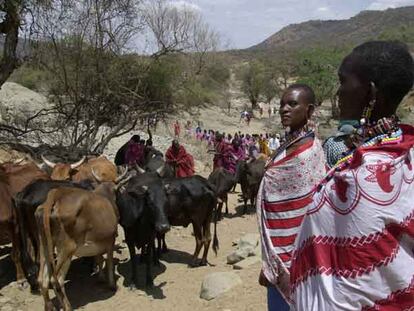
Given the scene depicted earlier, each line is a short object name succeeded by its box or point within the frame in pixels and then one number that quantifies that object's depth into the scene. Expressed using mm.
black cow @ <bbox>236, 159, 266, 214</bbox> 13125
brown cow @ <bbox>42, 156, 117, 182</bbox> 9281
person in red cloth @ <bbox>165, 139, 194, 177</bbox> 12227
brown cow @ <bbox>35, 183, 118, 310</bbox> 6309
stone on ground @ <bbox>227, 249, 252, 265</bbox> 8219
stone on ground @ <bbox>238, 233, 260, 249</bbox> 8375
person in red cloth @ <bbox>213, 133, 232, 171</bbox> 14055
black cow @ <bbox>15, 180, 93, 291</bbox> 7211
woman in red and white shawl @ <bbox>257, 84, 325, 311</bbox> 2826
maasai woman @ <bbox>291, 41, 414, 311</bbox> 1628
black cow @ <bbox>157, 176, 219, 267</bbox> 8641
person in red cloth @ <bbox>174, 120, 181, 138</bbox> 25859
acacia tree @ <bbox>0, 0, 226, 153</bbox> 14766
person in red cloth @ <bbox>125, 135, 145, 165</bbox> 12672
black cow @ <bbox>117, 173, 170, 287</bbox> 7469
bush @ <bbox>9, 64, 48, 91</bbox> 30391
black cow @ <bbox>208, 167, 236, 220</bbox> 11555
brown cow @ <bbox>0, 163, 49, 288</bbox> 7520
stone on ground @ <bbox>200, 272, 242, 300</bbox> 6465
